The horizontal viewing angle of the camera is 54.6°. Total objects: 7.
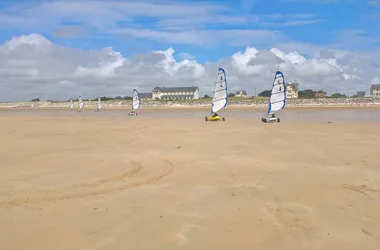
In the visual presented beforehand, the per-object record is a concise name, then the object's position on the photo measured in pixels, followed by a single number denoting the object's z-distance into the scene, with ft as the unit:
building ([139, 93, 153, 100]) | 506.27
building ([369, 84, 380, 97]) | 424.25
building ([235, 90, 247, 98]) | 533.55
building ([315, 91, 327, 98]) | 426.92
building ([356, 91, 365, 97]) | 454.64
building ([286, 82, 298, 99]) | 419.37
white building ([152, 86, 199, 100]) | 474.08
